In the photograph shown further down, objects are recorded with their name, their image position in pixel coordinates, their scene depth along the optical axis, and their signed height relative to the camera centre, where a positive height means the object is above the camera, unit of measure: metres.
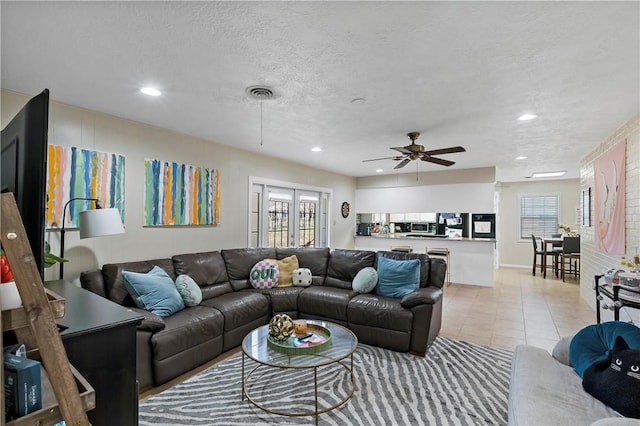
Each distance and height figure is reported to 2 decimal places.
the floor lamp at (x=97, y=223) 2.65 -0.09
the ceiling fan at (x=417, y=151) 3.65 +0.79
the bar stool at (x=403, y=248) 7.14 -0.70
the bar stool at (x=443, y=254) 6.71 -0.75
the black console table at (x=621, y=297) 2.61 -0.65
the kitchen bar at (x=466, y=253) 6.43 -0.72
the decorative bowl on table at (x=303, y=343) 2.34 -0.98
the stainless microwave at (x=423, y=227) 7.46 -0.21
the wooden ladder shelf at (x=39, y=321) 0.82 -0.29
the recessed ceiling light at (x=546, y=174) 7.19 +1.07
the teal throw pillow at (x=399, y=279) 3.67 -0.72
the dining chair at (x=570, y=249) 6.82 -0.61
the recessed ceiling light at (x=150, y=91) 2.64 +1.05
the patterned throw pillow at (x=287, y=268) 4.27 -0.72
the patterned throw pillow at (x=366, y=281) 3.85 -0.78
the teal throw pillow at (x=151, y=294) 2.90 -0.74
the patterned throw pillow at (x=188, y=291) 3.24 -0.79
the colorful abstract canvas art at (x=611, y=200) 3.61 +0.26
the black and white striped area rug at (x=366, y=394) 2.19 -1.39
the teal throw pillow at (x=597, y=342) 1.82 -0.74
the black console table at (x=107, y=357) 1.36 -0.65
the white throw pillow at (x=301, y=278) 4.28 -0.84
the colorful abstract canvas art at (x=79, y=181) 2.86 +0.32
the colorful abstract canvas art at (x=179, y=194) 3.69 +0.26
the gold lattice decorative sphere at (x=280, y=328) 2.47 -0.89
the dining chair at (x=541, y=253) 7.43 -0.80
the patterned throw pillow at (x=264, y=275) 4.14 -0.78
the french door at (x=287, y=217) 5.29 -0.01
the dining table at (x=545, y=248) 7.40 -0.66
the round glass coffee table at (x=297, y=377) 2.25 -1.38
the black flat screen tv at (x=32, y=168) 0.92 +0.13
